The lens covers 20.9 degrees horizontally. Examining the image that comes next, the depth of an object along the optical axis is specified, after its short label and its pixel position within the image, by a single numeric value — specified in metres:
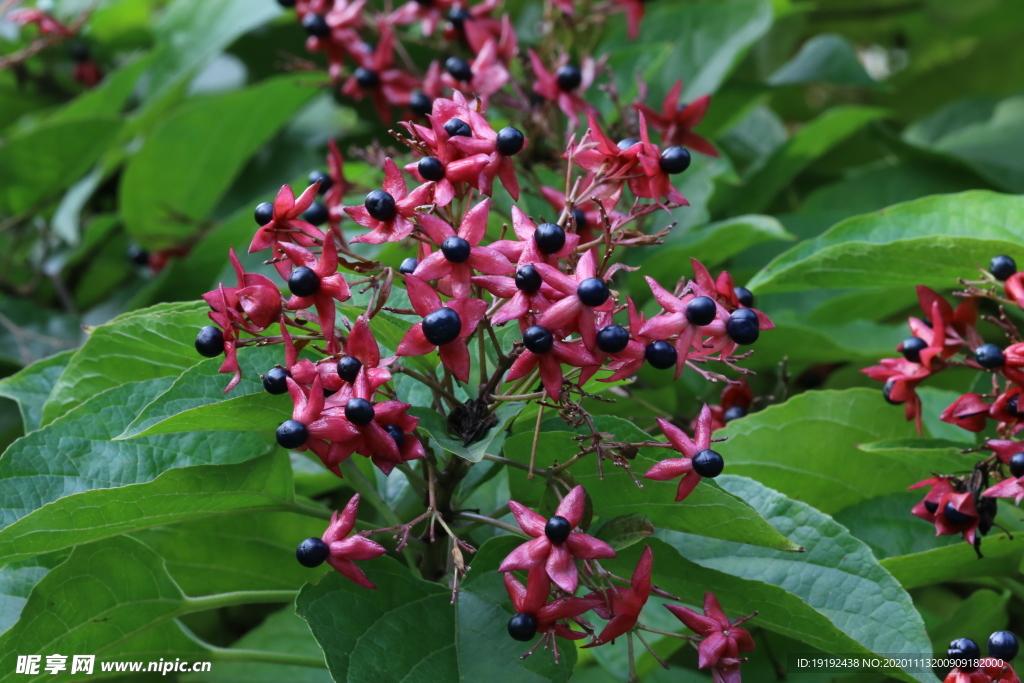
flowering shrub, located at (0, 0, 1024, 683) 0.58
